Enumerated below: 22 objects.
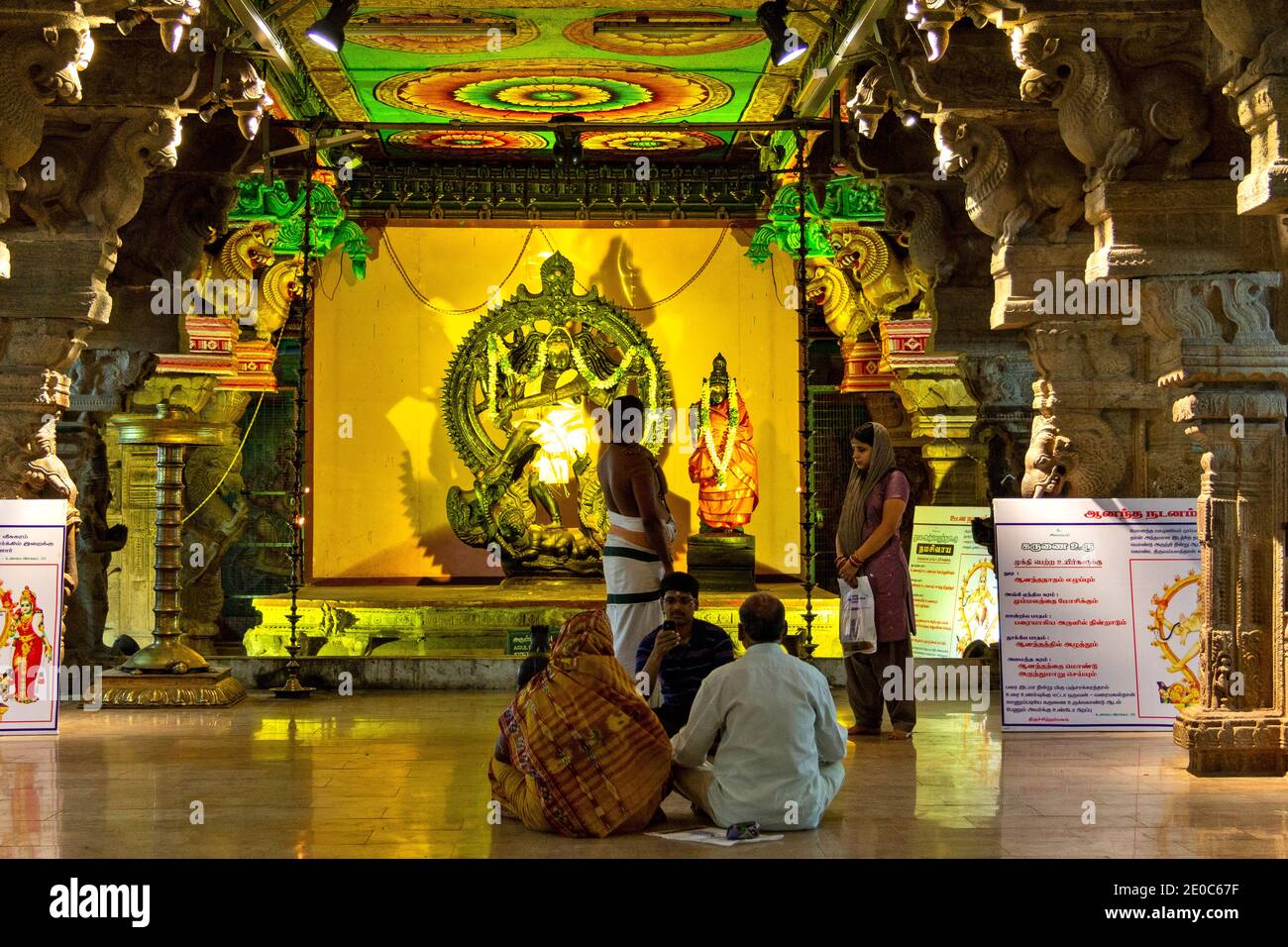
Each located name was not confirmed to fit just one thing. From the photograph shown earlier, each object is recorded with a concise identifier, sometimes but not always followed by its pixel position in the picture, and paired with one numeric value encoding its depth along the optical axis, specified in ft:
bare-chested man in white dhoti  24.25
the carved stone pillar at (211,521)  51.44
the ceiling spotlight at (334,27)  29.63
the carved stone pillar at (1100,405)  27.71
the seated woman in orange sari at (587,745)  17.94
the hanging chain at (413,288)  52.65
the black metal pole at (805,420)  34.04
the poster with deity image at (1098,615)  25.52
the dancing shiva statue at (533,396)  47.93
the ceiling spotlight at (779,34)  30.58
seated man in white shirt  17.92
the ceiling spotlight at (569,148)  37.93
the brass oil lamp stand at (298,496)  33.09
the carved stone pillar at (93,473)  35.04
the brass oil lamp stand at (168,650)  31.01
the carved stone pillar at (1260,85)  18.29
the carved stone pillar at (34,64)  20.75
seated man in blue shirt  20.67
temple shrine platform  44.21
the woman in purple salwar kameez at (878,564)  25.72
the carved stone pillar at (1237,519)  22.11
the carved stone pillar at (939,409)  41.52
